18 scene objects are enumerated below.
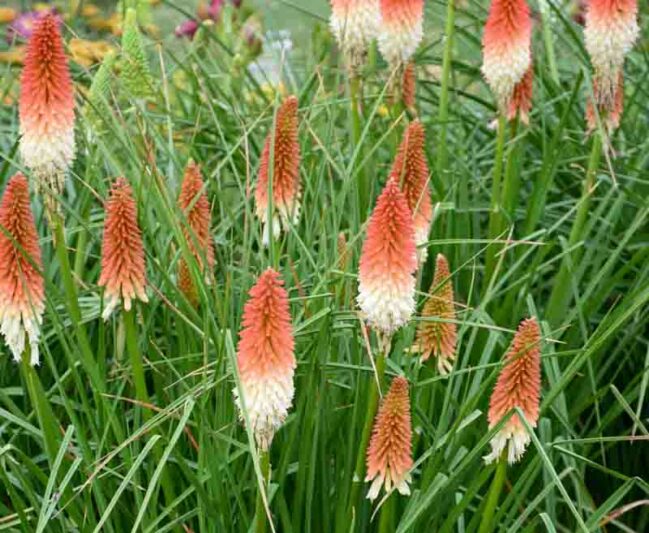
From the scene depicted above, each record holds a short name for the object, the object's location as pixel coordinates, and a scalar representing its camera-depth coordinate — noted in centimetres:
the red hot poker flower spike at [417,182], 346
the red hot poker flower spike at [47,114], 305
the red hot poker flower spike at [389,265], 276
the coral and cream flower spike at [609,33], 399
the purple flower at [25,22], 704
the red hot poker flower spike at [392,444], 279
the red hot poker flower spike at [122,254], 291
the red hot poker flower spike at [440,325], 329
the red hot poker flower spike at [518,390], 285
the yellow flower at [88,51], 658
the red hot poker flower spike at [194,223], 342
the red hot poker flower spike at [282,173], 338
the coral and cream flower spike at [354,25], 393
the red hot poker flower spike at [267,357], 263
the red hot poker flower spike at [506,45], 387
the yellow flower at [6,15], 776
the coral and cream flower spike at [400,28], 400
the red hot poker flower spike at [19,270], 294
